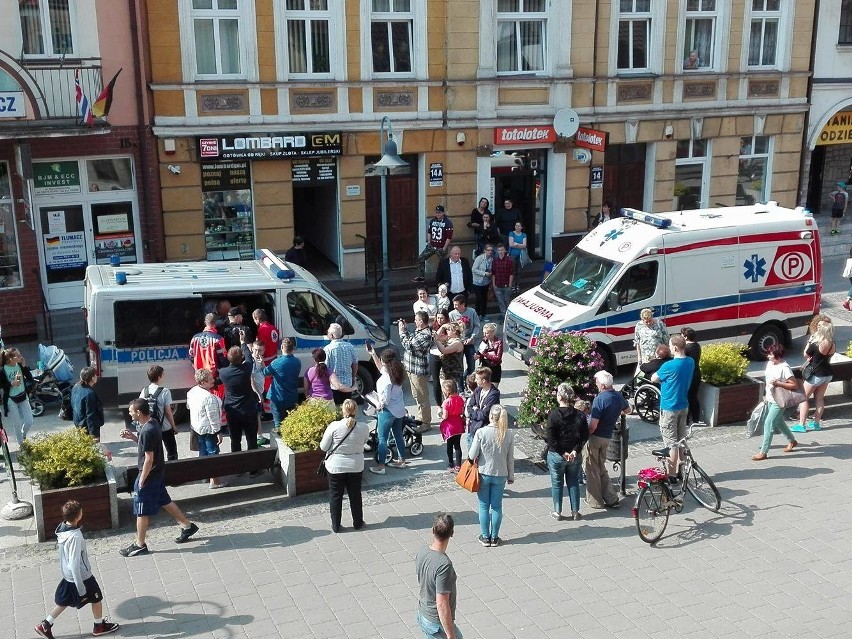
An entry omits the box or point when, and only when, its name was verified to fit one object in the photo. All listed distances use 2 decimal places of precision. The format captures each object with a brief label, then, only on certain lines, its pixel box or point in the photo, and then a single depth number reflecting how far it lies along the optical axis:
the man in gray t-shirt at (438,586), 7.44
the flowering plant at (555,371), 12.18
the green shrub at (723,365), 13.90
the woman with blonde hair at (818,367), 13.37
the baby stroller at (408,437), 12.67
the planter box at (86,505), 10.34
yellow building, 19.33
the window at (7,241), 17.77
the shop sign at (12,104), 16.59
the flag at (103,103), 17.28
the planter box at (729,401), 13.84
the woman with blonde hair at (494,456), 10.12
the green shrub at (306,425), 11.47
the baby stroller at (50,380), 14.30
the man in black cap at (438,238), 20.66
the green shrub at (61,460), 10.41
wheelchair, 13.88
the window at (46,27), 17.56
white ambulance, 15.71
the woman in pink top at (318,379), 12.78
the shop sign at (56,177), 18.17
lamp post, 16.83
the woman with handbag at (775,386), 12.48
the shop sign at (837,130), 26.39
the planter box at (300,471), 11.48
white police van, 13.47
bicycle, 10.49
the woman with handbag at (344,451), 10.46
